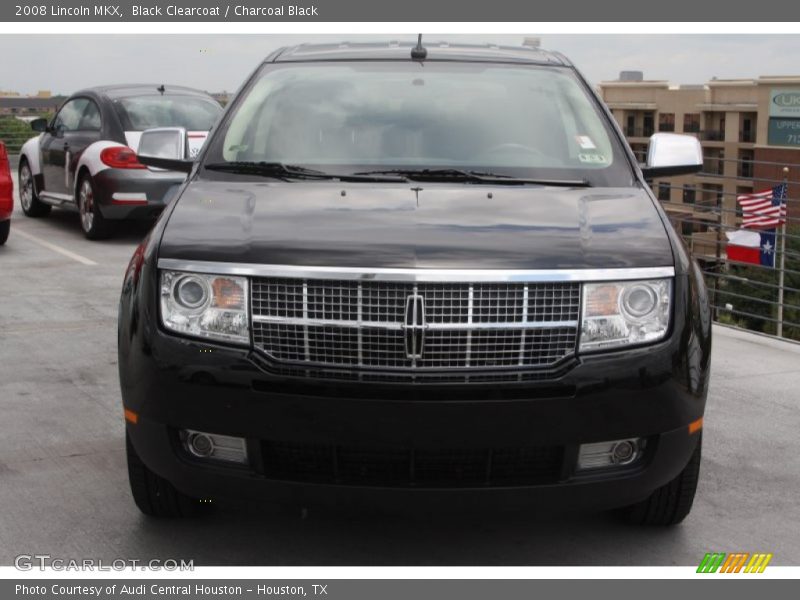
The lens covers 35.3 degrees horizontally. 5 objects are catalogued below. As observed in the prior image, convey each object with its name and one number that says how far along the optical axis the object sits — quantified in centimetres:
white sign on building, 10988
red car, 1159
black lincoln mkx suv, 362
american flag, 2828
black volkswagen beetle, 1244
